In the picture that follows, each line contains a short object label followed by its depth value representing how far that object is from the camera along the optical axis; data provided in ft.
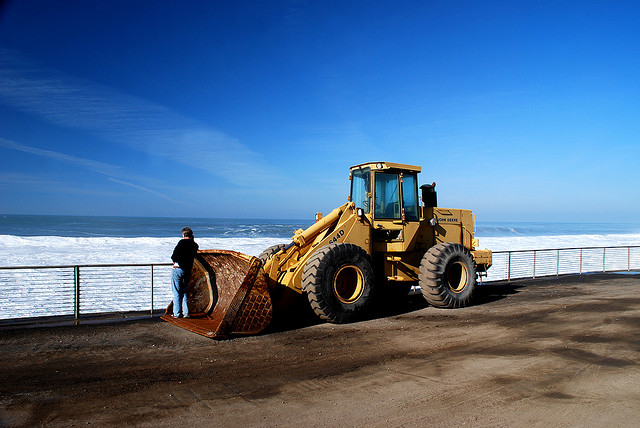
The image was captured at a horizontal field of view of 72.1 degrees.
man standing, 26.66
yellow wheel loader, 24.96
